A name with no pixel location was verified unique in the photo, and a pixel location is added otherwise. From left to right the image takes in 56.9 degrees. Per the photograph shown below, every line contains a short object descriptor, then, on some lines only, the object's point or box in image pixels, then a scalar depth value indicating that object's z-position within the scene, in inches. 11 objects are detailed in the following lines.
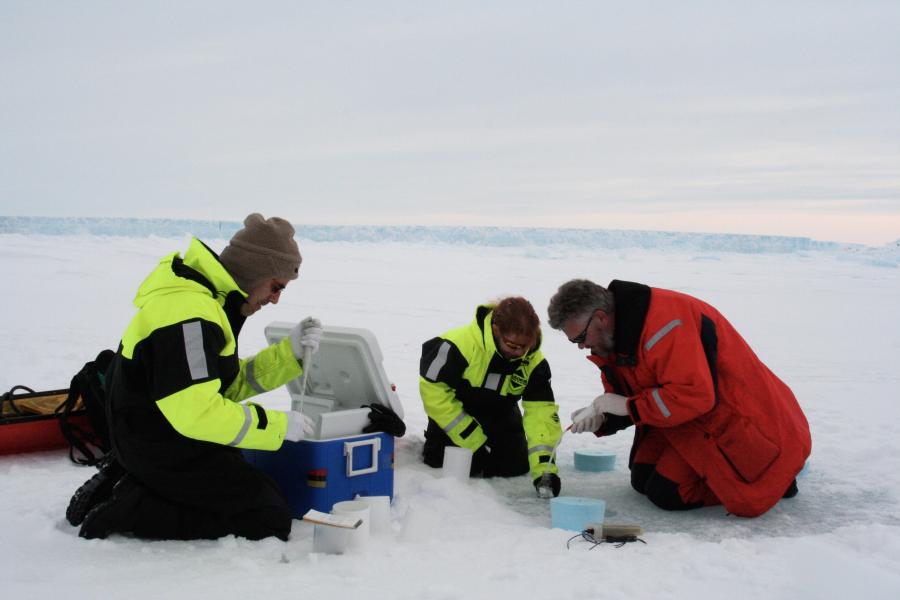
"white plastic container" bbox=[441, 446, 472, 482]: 148.3
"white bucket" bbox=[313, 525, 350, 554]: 107.1
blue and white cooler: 124.7
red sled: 159.2
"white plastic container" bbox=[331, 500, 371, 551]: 107.3
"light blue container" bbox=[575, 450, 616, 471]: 165.5
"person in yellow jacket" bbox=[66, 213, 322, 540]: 103.4
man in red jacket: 127.9
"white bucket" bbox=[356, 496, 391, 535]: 118.6
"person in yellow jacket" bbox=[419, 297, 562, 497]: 141.3
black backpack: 156.2
